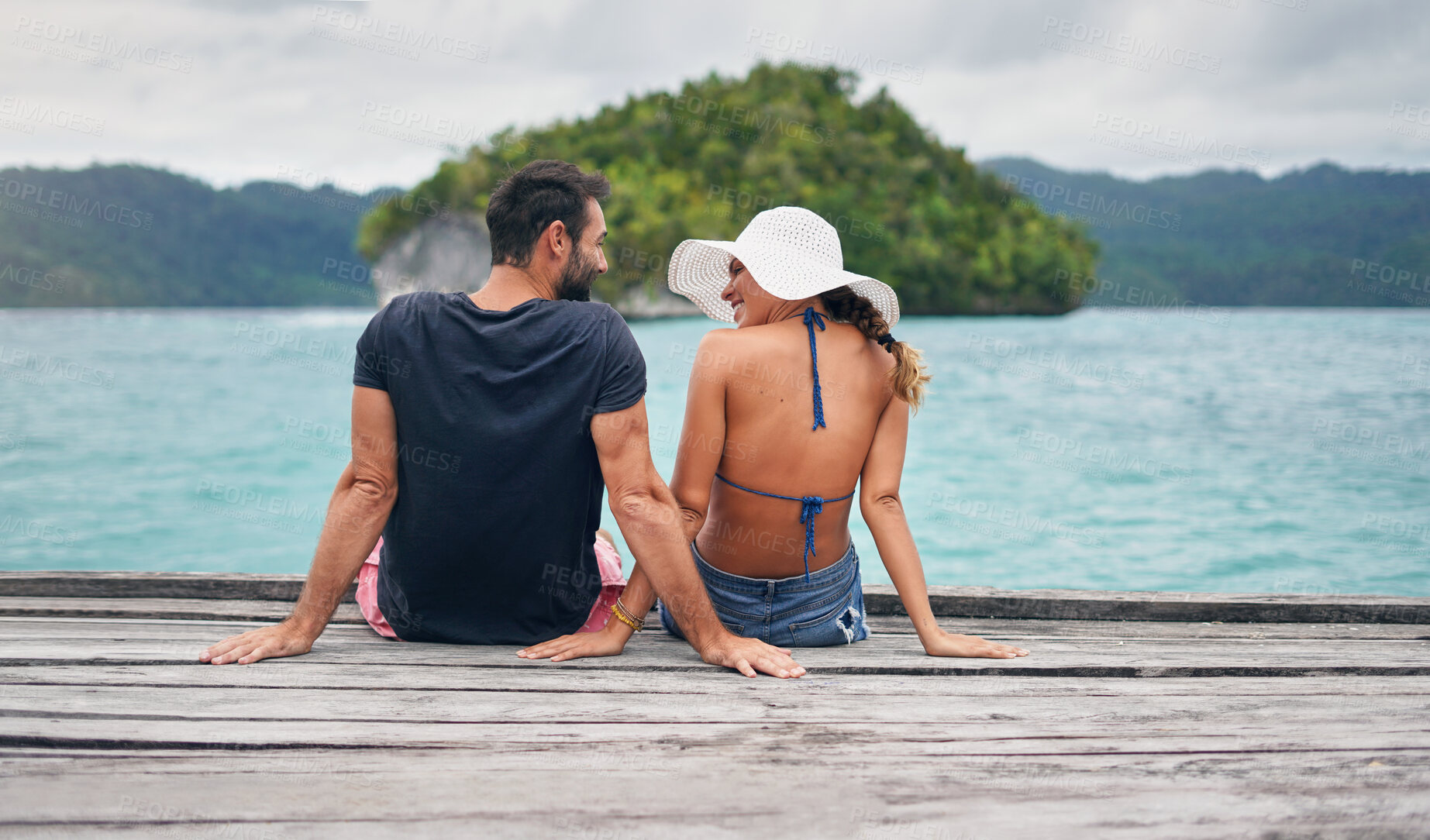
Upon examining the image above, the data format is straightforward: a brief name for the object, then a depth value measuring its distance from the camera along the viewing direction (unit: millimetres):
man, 2191
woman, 2365
